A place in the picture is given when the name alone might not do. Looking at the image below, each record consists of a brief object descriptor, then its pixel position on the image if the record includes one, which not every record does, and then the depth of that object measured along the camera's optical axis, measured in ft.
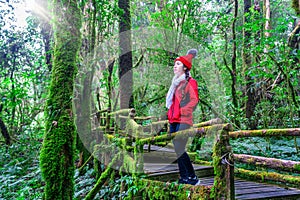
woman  13.12
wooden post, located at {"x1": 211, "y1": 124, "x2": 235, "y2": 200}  10.04
